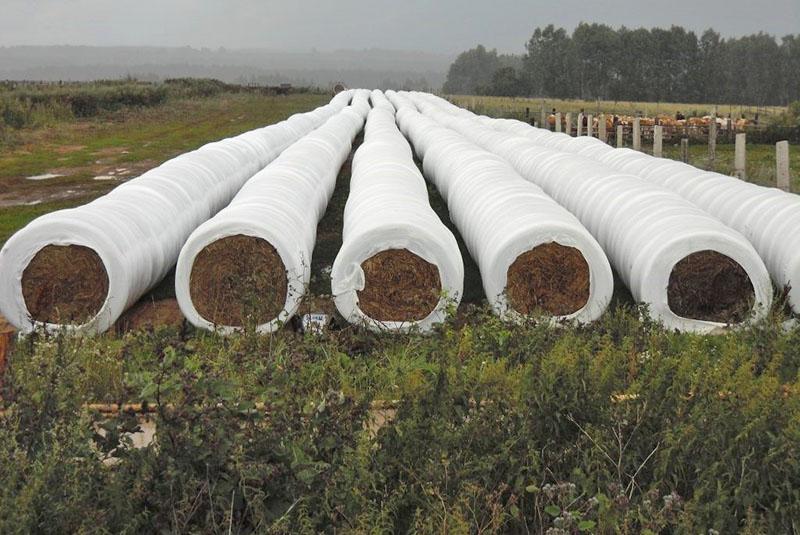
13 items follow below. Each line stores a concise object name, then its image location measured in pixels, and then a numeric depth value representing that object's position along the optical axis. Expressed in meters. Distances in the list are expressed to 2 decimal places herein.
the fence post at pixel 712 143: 21.44
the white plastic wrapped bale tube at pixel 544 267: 9.53
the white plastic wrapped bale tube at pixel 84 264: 9.67
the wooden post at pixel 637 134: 24.20
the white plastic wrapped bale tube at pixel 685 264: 9.40
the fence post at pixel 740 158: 18.12
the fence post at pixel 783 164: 15.93
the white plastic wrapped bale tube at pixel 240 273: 9.53
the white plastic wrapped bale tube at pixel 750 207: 9.86
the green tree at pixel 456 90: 189.82
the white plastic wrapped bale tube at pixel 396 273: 9.41
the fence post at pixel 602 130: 26.96
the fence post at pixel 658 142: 21.89
